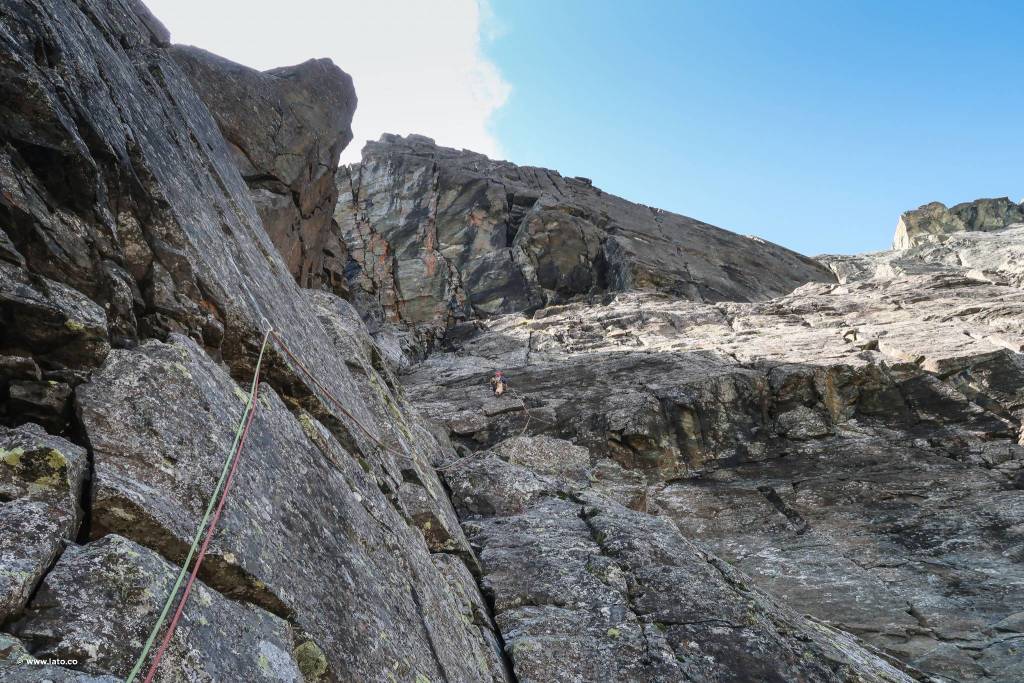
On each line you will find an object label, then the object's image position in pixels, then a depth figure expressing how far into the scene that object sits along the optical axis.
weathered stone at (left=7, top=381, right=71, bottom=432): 5.86
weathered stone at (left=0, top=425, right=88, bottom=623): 4.37
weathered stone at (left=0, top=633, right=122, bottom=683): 3.96
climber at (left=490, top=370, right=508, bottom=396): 29.97
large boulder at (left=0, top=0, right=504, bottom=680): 5.80
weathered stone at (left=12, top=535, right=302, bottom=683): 4.36
